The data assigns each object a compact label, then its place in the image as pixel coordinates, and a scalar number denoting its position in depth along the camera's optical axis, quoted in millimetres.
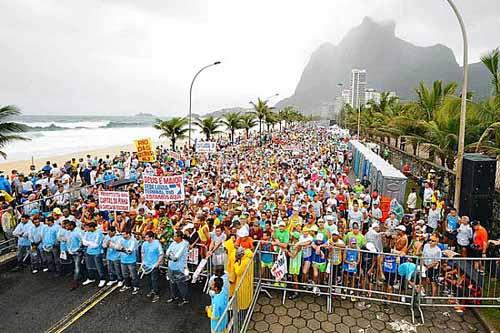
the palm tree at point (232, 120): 43281
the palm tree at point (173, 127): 30703
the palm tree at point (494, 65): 12594
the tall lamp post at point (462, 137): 10077
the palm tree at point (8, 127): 14594
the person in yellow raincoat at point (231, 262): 6758
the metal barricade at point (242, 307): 5326
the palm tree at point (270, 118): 52094
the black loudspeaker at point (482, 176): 10008
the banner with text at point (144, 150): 16078
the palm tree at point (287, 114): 76981
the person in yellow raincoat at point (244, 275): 6383
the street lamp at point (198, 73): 22406
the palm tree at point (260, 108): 50500
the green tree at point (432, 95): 21391
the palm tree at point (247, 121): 46438
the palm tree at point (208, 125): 37000
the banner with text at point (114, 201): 9621
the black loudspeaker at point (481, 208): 9992
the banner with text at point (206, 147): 20141
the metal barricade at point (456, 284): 7199
